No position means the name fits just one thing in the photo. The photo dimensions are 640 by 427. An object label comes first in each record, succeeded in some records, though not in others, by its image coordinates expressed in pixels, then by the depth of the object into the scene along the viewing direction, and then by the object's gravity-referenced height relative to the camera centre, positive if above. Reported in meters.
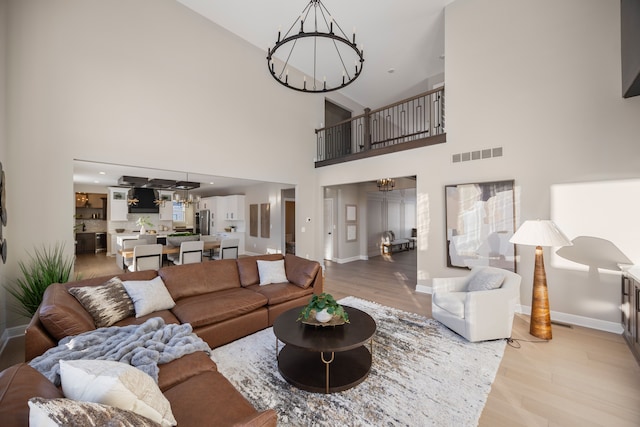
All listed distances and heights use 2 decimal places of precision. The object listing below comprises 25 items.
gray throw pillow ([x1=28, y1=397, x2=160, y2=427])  0.75 -0.62
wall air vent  4.16 +1.00
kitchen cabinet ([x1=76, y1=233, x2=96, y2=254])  4.82 -0.54
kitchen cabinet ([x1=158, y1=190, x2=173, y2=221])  5.64 +0.23
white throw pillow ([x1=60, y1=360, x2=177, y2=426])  1.01 -0.71
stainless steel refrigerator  7.24 -0.17
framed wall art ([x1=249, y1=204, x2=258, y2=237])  8.02 -0.17
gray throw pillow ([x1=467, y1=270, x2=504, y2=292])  3.06 -0.86
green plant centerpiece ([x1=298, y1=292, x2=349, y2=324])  2.38 -0.91
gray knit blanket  1.57 -0.92
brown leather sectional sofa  1.13 -1.01
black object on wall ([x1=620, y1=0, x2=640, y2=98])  2.69 +1.89
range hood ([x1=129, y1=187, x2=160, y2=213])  5.31 +0.37
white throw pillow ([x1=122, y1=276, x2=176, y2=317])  2.59 -0.85
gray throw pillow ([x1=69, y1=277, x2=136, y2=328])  2.30 -0.81
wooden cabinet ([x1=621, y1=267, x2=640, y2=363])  2.54 -1.10
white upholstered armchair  2.88 -1.11
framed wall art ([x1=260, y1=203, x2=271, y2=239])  7.65 -0.16
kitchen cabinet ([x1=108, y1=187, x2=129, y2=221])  5.19 +0.24
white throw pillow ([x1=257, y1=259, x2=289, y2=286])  3.76 -0.87
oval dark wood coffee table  2.08 -1.39
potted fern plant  2.93 -0.71
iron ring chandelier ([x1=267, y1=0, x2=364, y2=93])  5.18 +3.90
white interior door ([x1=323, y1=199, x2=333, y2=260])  8.32 -0.33
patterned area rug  1.87 -1.49
